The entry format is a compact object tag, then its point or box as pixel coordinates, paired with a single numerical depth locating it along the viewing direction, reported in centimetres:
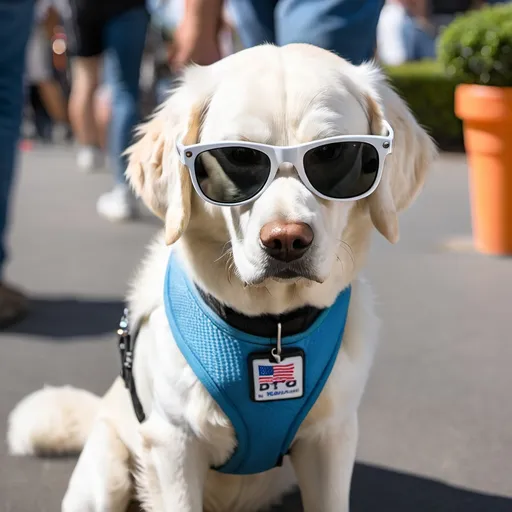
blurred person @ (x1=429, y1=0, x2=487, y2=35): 1120
